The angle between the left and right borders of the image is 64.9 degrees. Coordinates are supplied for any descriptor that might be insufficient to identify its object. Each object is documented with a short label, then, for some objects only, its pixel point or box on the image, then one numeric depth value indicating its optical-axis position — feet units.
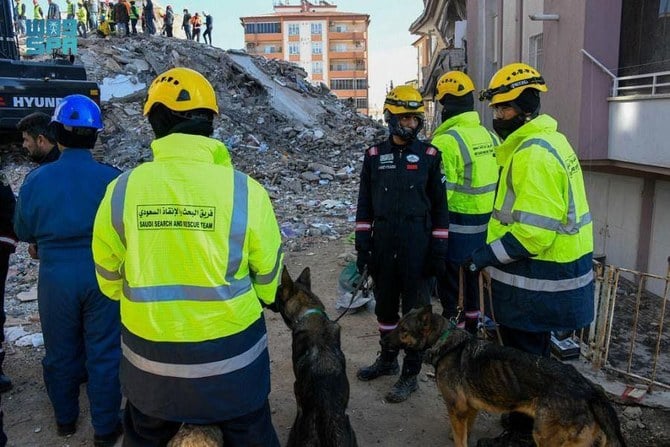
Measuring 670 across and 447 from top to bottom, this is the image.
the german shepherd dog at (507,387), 8.25
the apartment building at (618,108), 22.66
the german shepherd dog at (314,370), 8.23
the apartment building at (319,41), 225.15
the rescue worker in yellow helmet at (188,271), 5.92
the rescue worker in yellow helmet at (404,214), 12.05
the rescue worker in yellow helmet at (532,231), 8.88
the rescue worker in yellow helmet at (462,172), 13.39
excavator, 30.96
